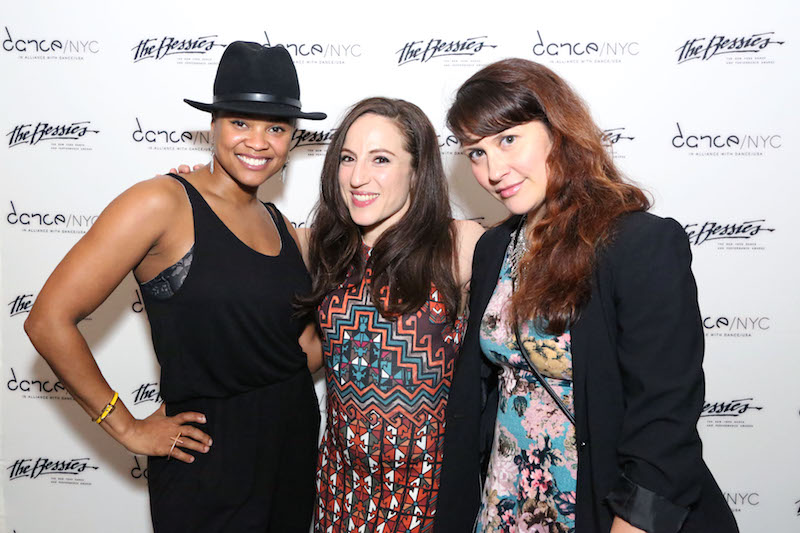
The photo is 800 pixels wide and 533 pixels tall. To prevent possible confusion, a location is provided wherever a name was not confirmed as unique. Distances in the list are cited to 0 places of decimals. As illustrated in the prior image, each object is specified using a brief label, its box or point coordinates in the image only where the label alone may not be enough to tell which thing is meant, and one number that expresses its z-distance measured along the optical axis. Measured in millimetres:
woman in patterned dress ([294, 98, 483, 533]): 1677
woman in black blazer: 1104
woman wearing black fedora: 1561
